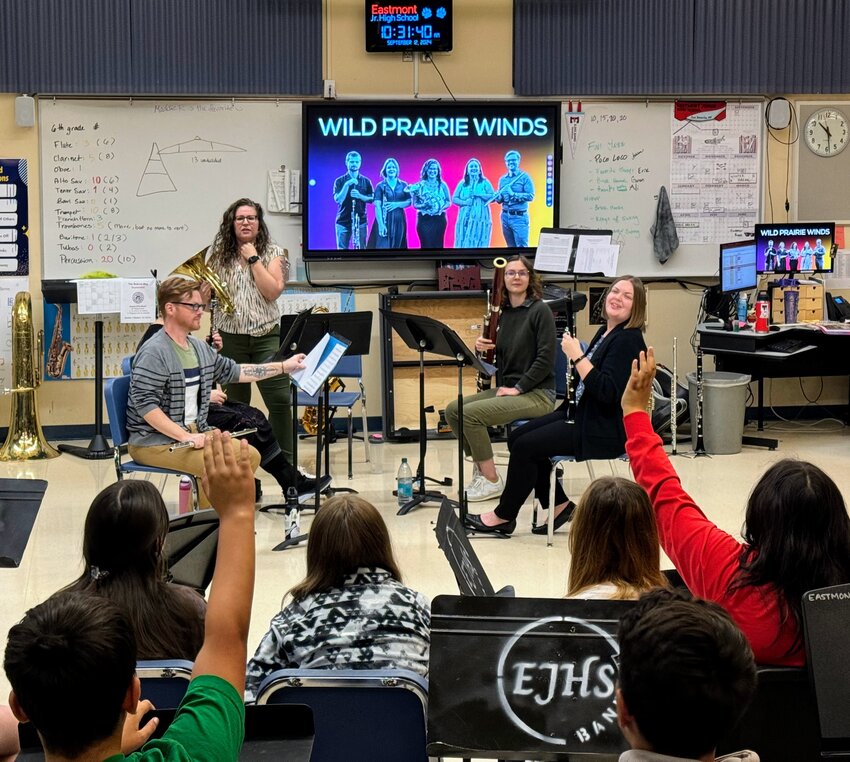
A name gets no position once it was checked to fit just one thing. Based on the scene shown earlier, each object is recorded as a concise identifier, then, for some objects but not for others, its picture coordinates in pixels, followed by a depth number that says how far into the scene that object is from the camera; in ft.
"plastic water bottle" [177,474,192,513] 18.39
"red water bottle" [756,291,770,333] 25.66
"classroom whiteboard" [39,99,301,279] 25.77
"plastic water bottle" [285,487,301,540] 18.74
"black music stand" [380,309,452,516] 19.01
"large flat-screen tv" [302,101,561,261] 26.45
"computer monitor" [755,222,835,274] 26.14
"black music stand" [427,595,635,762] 6.61
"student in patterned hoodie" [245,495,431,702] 8.43
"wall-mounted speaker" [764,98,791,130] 27.96
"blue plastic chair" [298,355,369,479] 22.85
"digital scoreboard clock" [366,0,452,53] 26.32
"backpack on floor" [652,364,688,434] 25.59
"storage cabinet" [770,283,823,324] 26.18
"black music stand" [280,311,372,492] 18.44
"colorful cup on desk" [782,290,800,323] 26.17
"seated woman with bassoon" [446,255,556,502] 20.06
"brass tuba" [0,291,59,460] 24.57
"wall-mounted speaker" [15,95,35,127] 25.29
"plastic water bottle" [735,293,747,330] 26.53
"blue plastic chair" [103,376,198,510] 17.57
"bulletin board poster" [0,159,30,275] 25.57
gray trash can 24.97
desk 25.31
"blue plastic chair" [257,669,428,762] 7.65
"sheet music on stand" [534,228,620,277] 24.52
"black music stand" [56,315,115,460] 24.73
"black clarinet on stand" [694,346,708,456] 25.09
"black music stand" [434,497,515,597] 9.36
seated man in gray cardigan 17.34
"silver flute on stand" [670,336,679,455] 24.45
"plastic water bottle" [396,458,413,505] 20.85
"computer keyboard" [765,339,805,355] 25.12
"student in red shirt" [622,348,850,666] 8.11
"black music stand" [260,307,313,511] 18.13
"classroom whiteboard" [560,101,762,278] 27.37
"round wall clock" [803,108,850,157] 28.19
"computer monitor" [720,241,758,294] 25.50
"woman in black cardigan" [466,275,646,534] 17.94
